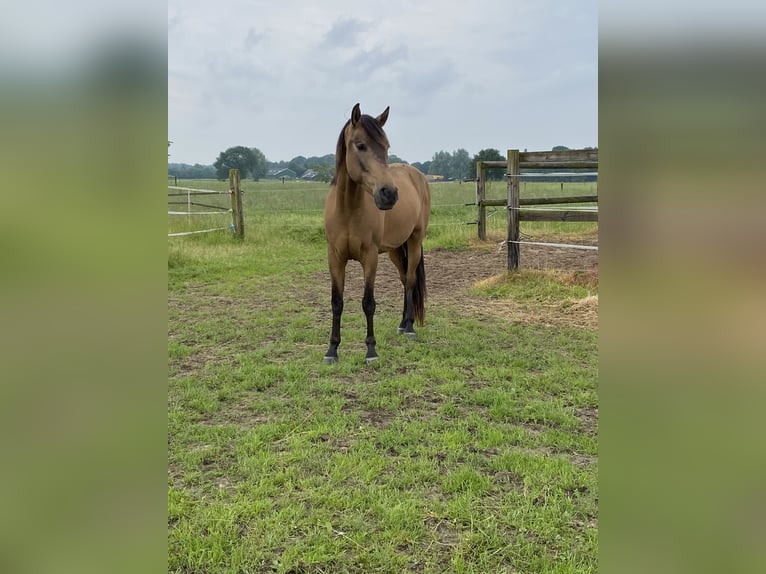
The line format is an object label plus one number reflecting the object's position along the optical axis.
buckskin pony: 3.50
